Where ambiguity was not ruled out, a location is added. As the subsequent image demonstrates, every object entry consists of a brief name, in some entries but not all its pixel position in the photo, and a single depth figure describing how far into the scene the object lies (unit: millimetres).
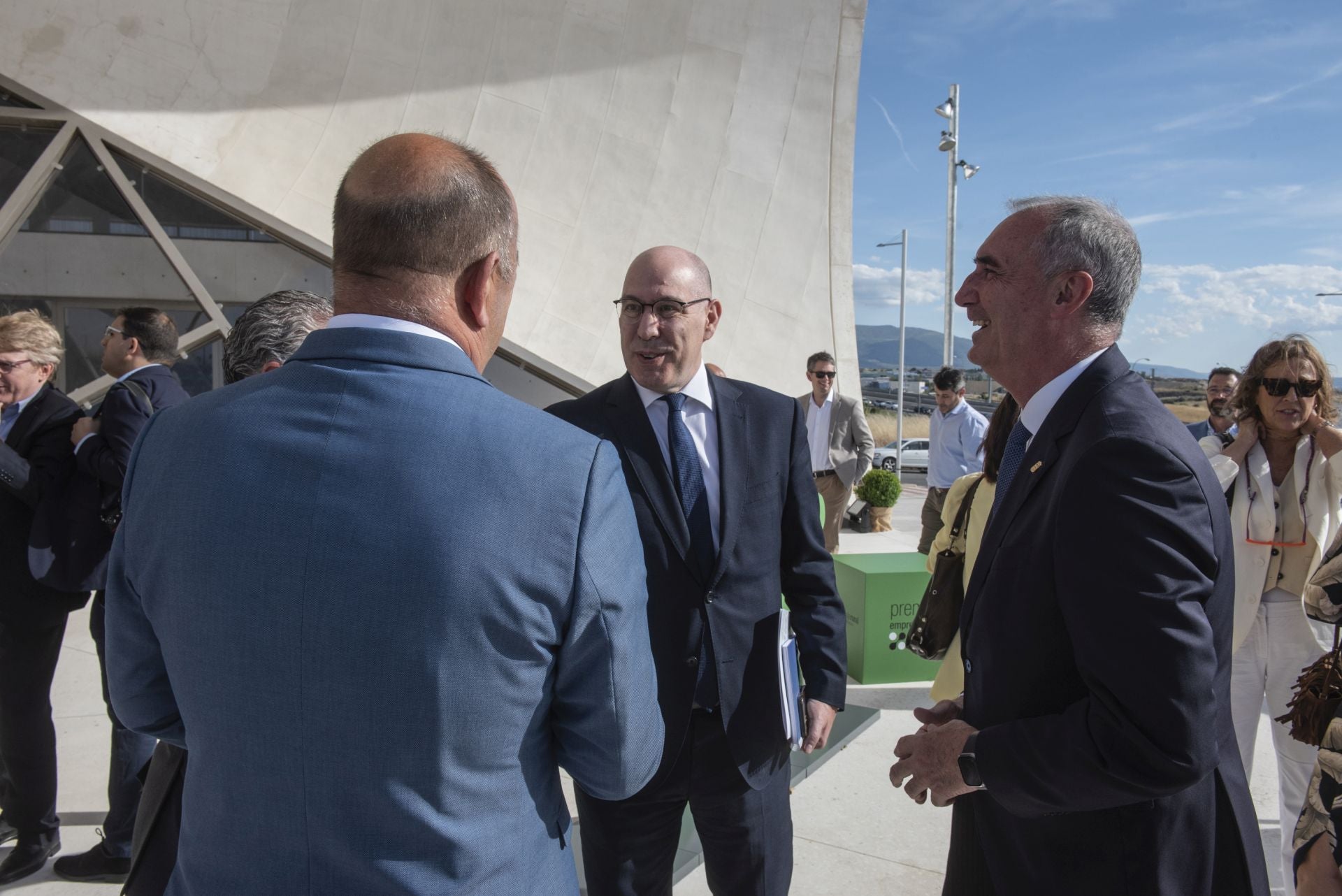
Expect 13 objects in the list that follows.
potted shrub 9281
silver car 22031
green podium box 4730
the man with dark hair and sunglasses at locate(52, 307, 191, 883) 2729
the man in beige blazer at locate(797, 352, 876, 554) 7188
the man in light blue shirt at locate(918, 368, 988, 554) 6496
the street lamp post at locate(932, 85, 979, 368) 15953
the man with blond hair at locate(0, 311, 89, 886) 2750
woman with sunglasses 2836
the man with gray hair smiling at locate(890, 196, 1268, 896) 1171
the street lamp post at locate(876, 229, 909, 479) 22770
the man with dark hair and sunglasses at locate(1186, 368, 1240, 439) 6000
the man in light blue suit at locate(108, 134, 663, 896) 929
